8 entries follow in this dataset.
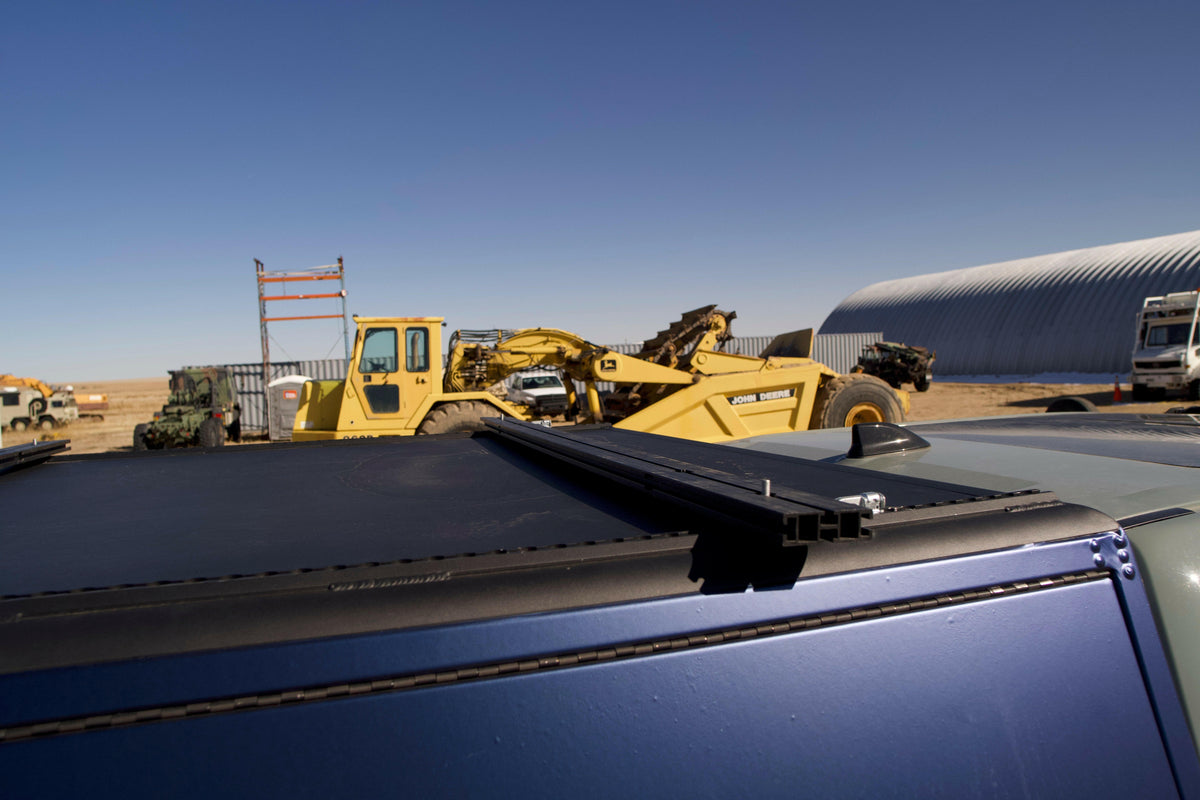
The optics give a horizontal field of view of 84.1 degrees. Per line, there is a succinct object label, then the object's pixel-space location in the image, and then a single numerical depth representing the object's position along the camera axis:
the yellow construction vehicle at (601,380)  10.02
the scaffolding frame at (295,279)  16.94
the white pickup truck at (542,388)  22.20
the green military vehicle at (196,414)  16.48
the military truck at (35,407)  25.92
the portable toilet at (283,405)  20.39
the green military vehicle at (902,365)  29.70
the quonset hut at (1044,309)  31.90
